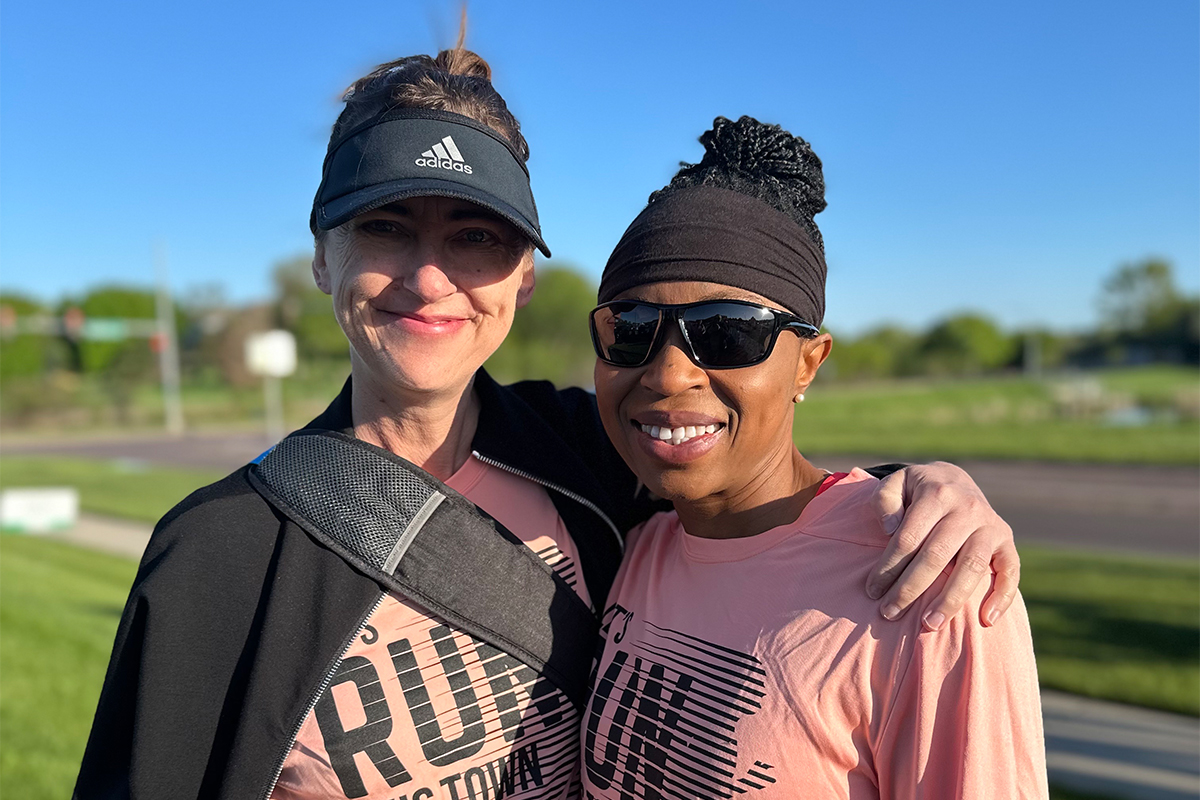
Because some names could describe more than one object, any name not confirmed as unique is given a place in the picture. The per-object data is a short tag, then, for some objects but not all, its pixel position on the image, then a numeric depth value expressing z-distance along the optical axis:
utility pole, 36.83
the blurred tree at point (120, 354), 47.41
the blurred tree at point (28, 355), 52.09
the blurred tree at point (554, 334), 57.78
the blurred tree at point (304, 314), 54.81
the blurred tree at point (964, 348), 75.94
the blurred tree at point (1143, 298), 75.38
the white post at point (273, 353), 17.16
